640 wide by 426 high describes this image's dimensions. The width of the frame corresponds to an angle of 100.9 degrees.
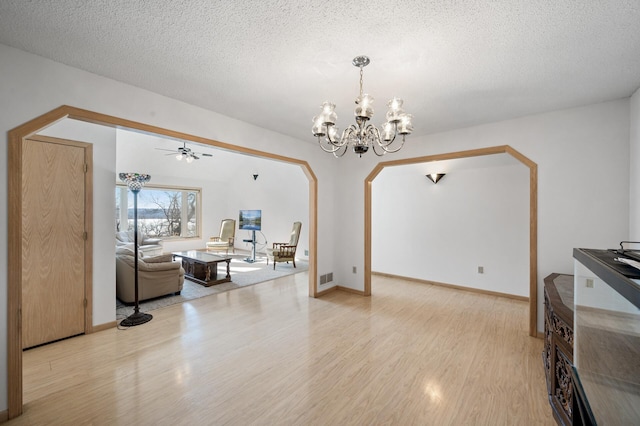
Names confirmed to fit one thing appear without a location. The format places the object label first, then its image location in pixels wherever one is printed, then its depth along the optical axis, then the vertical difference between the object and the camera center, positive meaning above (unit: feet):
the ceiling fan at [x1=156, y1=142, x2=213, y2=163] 19.12 +4.40
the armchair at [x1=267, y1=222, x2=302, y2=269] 22.06 -3.45
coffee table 17.28 -3.85
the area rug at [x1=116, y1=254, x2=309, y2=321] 13.35 -4.76
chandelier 6.54 +2.31
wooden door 9.05 -1.01
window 25.93 +0.12
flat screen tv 30.12 -0.89
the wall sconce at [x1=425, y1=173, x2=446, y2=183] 16.96 +2.33
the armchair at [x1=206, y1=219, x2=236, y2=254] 29.22 -2.33
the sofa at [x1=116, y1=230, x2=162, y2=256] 22.09 -2.65
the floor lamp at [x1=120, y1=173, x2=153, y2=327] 11.28 -1.40
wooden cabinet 5.81 -3.38
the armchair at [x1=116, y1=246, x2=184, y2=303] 13.20 -3.37
